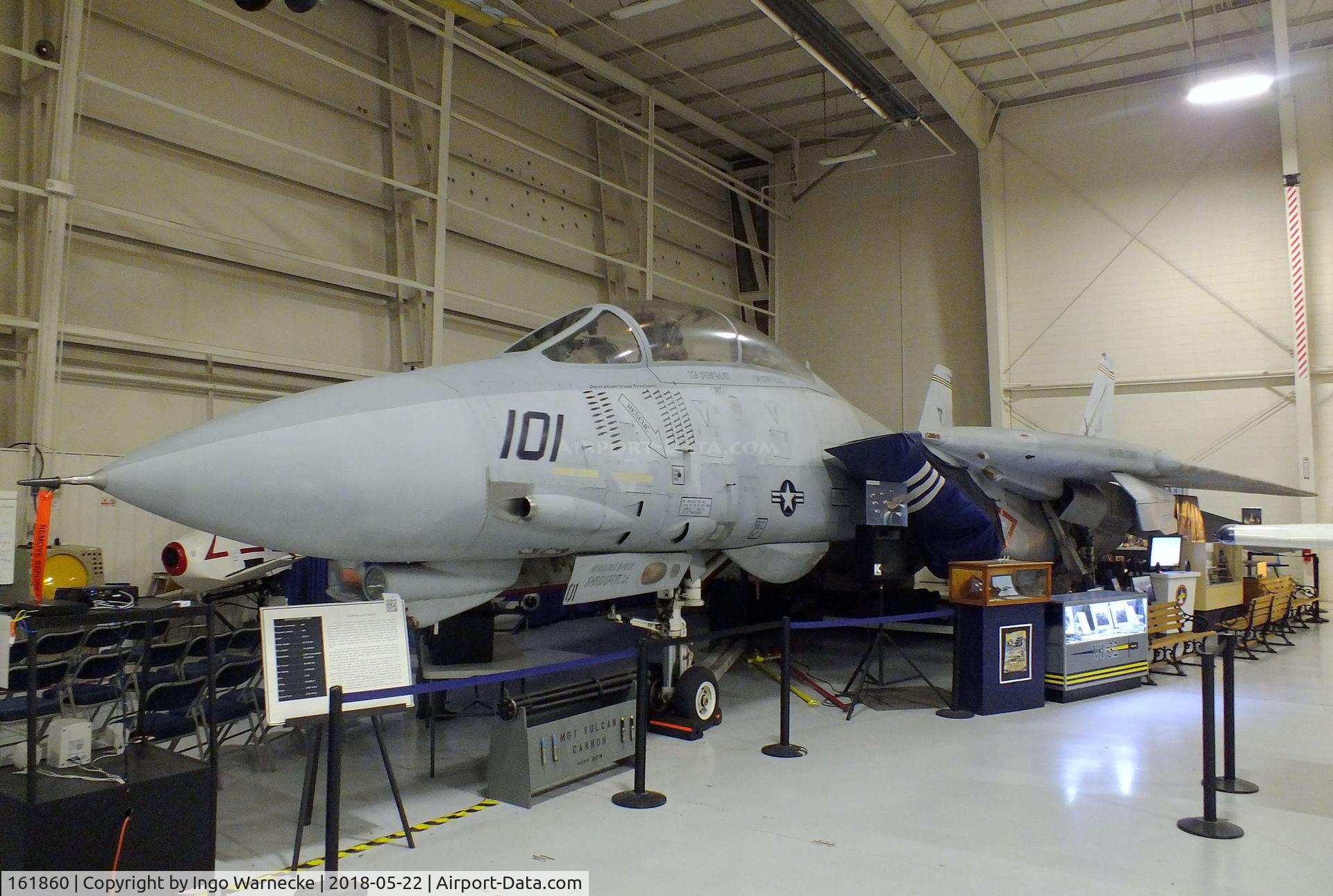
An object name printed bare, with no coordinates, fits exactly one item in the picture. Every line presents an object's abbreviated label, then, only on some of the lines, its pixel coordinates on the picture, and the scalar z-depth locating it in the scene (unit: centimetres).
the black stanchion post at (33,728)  291
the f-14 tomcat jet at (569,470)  390
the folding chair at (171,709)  481
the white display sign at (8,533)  425
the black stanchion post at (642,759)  473
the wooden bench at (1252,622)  1084
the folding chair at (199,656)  586
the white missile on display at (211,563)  783
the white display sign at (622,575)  538
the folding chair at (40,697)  475
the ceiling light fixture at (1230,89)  1001
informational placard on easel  379
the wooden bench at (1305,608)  1309
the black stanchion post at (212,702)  343
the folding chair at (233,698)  516
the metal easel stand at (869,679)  701
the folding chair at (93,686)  526
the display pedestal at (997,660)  705
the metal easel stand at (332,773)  344
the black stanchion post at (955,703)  695
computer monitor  996
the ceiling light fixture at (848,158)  1409
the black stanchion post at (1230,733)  458
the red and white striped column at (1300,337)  1355
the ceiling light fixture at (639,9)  1197
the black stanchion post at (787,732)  572
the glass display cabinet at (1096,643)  762
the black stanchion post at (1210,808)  436
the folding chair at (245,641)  661
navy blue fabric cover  679
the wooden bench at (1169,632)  884
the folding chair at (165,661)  575
